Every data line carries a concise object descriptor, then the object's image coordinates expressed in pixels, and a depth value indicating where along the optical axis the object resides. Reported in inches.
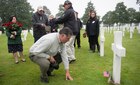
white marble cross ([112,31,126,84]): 91.4
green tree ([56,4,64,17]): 1592.2
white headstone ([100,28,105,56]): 163.4
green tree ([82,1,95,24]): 1365.2
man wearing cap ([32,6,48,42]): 157.8
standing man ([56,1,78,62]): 136.5
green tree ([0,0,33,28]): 1101.6
